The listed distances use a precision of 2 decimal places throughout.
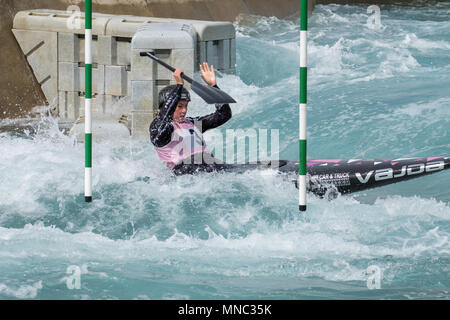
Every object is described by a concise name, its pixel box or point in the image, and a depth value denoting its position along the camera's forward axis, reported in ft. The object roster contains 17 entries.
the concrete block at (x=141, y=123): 59.88
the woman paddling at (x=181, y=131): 45.21
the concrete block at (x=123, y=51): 63.67
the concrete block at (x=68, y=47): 67.87
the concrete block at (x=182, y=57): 58.13
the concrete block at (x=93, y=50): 65.87
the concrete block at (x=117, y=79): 63.77
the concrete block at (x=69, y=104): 68.85
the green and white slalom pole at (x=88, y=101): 40.50
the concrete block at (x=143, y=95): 59.36
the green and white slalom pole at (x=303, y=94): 37.70
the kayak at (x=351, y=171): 44.68
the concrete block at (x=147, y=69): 58.95
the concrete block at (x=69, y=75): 68.38
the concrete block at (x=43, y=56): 69.41
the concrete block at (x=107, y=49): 64.08
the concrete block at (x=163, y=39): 58.03
